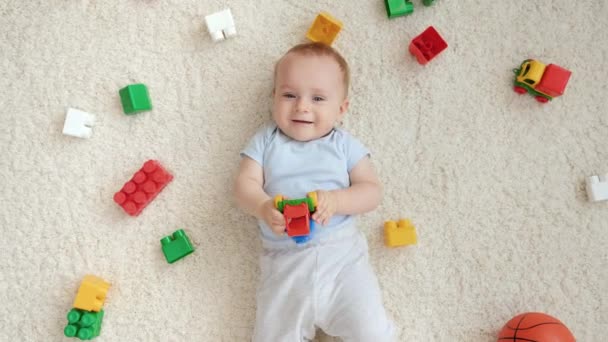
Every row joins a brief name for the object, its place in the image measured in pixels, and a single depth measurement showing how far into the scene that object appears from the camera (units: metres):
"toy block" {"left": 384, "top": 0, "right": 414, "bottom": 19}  1.32
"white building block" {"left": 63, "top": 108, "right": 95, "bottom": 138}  1.28
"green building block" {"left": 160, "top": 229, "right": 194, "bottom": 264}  1.25
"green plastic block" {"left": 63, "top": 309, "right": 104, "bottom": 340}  1.19
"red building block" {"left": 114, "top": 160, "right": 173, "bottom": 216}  1.26
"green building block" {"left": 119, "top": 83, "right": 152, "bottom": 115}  1.28
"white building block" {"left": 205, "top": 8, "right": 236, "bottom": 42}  1.30
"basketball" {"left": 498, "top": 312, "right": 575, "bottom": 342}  1.09
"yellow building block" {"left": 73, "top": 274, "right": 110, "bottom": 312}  1.20
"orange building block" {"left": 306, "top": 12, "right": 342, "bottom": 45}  1.30
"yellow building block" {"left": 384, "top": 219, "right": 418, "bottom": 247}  1.25
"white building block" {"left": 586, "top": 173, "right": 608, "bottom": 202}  1.28
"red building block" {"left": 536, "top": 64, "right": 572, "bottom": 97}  1.28
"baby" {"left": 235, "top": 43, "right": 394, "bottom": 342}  1.13
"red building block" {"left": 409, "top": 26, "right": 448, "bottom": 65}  1.29
